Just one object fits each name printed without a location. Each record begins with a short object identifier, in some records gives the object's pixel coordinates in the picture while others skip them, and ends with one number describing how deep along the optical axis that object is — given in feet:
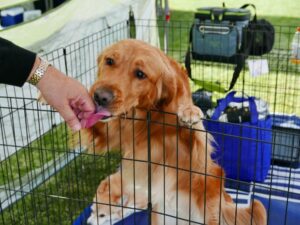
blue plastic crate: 9.89
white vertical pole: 14.84
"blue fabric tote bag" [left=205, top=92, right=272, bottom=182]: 8.99
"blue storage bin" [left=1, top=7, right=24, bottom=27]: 15.21
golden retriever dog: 5.94
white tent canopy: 10.60
